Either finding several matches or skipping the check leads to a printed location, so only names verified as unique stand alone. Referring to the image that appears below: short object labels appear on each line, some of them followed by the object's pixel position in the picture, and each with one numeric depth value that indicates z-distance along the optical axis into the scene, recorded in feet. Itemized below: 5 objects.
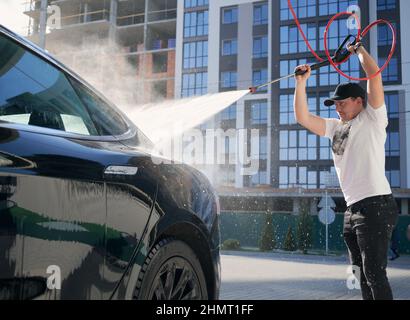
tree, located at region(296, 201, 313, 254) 86.48
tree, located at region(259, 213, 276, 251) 86.28
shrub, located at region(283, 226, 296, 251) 84.05
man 11.41
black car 6.23
